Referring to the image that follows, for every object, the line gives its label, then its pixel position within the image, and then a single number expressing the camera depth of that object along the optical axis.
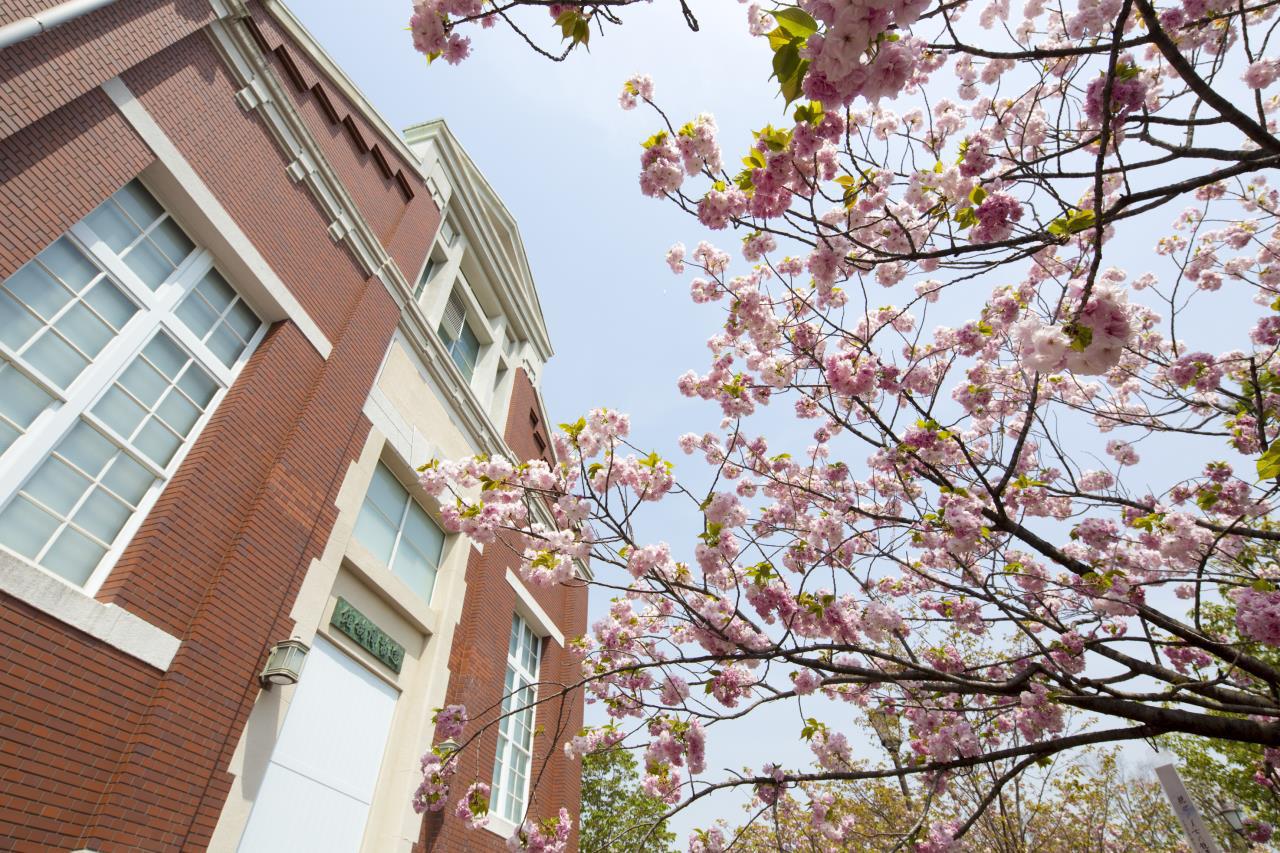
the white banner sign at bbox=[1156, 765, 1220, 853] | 5.05
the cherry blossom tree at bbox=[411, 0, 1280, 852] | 3.24
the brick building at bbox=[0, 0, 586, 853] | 4.50
